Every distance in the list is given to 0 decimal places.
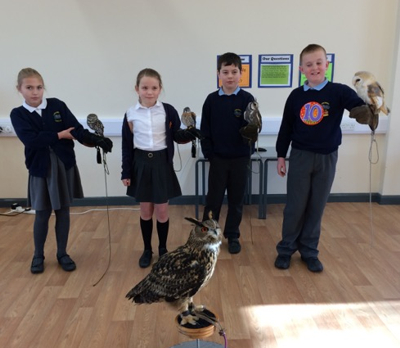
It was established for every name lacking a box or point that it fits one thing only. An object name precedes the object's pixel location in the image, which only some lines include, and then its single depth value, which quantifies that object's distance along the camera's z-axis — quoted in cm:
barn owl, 197
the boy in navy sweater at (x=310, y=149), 210
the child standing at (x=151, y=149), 225
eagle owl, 134
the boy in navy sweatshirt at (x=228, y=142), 235
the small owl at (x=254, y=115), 227
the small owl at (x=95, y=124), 222
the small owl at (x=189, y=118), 235
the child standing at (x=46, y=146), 213
